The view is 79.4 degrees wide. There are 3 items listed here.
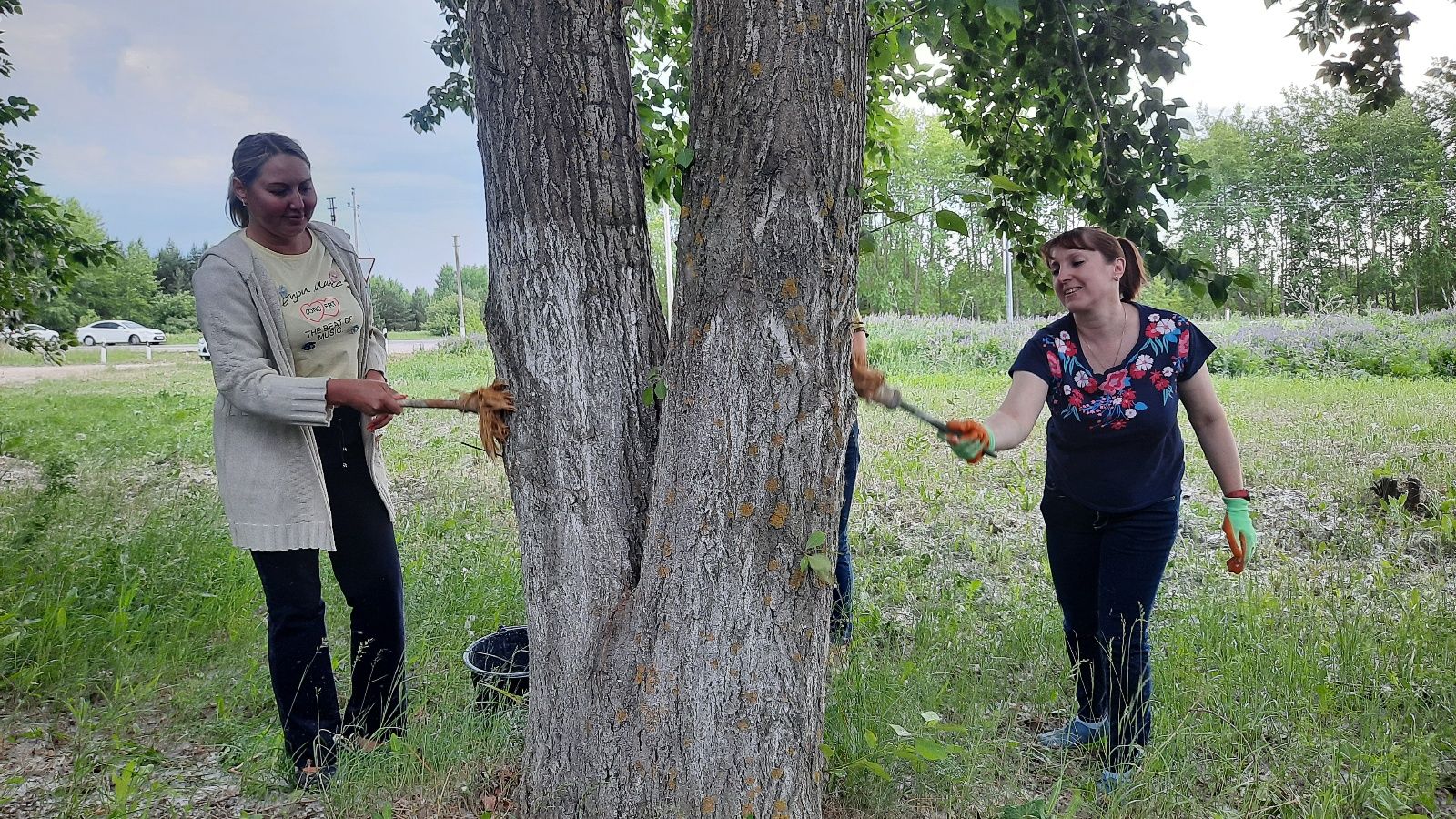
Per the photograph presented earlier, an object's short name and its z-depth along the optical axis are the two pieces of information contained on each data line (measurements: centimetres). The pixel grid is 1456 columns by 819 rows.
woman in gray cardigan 236
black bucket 287
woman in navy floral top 251
